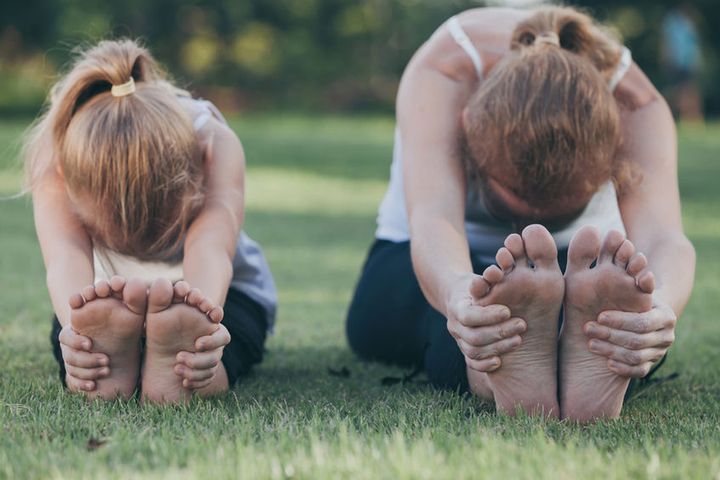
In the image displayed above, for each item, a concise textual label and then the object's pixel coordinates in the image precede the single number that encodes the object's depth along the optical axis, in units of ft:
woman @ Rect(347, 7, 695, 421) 12.37
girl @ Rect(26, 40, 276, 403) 13.03
